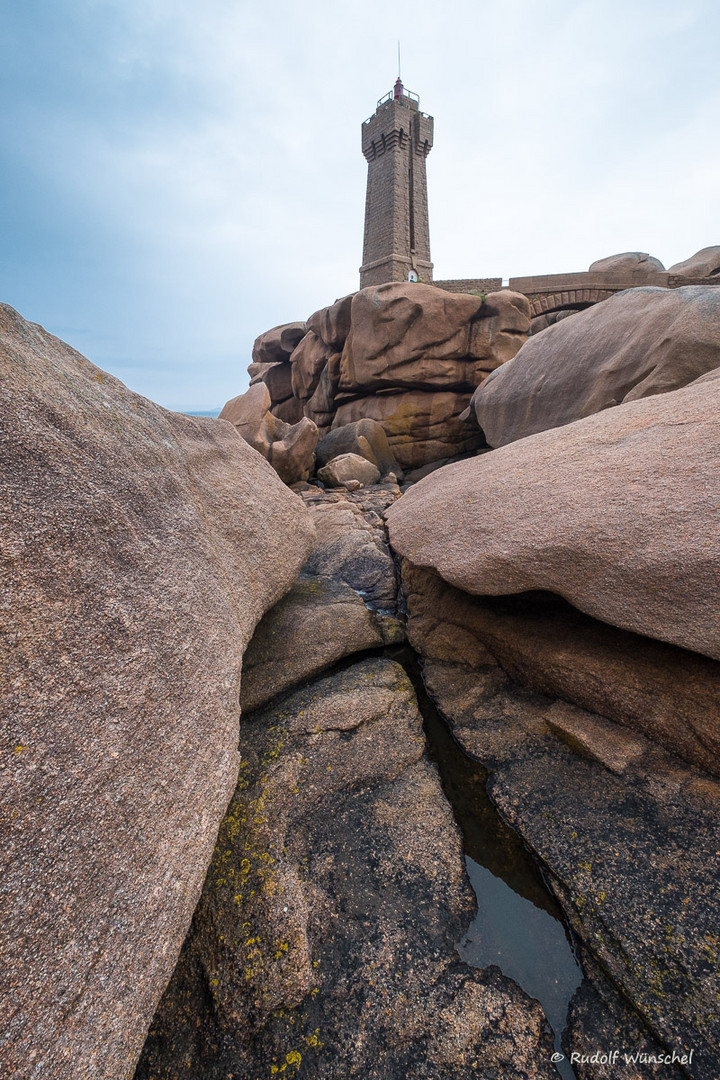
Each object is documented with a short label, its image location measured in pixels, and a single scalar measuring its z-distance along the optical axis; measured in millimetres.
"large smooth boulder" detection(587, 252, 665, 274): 20531
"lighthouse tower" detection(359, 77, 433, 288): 31609
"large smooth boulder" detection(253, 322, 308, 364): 21406
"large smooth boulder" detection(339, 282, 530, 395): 15383
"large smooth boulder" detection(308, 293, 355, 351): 16859
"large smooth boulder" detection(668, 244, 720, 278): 21484
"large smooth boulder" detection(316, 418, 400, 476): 14781
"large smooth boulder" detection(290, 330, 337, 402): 18500
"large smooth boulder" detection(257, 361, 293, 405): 21812
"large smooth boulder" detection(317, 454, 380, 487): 12594
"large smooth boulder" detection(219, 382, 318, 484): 12281
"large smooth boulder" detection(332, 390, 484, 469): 16219
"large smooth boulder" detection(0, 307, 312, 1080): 1373
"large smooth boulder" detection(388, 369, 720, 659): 2561
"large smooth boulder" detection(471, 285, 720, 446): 6688
